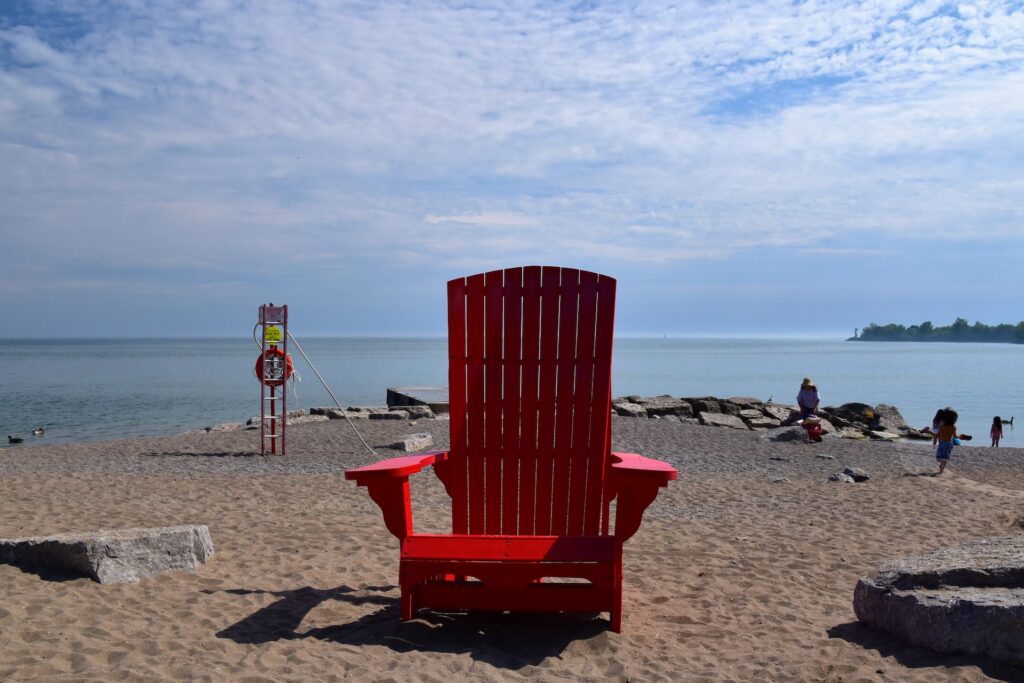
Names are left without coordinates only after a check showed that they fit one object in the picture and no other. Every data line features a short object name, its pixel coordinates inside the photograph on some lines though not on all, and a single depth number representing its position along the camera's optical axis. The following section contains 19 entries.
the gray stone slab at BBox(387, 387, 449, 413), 16.33
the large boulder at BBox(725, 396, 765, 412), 17.38
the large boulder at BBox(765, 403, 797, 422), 16.34
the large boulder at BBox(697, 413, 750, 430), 14.25
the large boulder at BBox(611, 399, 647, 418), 15.11
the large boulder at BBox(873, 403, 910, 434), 17.36
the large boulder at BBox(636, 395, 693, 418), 15.49
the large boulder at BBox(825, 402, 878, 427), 17.55
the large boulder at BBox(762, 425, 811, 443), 11.99
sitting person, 13.80
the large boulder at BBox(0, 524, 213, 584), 3.82
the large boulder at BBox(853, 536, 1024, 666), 2.90
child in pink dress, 15.46
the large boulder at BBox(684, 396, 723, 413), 16.58
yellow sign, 10.07
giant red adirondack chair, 3.86
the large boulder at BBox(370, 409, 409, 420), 14.45
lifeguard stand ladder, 10.02
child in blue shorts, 9.68
